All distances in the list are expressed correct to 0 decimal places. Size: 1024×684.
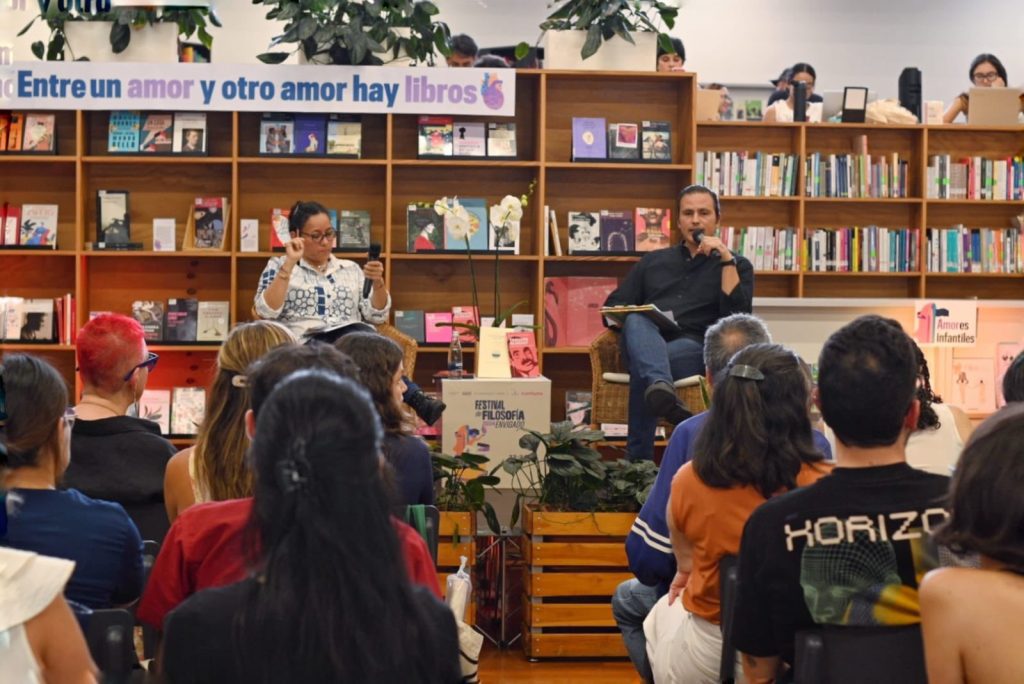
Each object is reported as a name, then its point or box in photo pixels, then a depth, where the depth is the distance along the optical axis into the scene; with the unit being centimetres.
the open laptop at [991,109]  778
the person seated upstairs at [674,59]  736
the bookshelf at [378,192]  659
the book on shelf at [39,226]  653
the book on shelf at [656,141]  667
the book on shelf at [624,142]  664
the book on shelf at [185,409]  654
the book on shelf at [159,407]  655
